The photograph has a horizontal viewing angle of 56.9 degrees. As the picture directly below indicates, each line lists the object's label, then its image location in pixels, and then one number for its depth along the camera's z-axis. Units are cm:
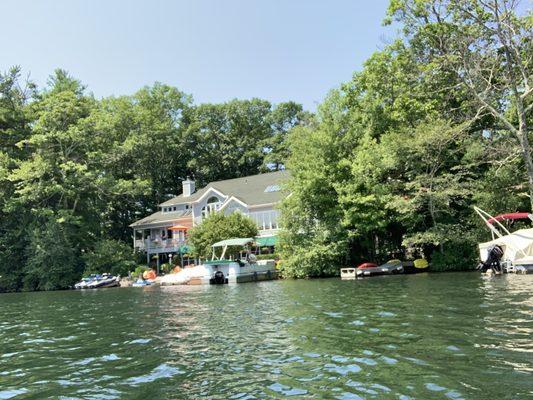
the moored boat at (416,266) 3480
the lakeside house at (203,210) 5016
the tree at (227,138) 7075
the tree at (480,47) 2897
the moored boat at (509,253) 2734
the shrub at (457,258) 3325
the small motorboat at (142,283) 4188
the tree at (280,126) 6894
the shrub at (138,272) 4508
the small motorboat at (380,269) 3378
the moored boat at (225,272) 3762
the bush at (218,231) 4178
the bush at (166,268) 4992
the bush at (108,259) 4616
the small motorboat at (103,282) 4222
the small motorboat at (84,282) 4230
